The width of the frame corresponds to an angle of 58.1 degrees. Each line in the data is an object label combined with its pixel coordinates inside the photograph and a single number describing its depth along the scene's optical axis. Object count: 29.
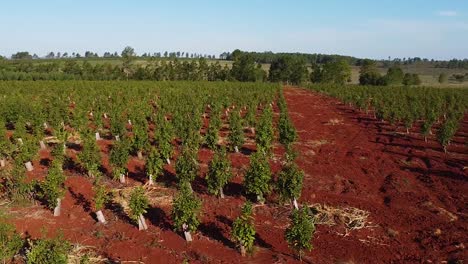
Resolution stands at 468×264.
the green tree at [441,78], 112.12
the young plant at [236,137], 22.45
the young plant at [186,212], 12.36
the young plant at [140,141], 20.23
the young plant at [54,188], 13.98
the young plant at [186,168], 16.12
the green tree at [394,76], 99.81
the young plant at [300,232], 11.30
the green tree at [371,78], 102.62
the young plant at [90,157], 17.27
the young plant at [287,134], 23.52
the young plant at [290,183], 14.59
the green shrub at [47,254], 8.99
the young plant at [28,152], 17.39
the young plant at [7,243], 9.52
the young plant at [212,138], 21.80
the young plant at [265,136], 21.84
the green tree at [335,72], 108.44
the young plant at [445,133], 24.25
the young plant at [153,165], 16.88
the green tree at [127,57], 115.44
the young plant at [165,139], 19.36
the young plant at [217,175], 15.45
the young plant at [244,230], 11.57
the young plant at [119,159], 17.03
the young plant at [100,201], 13.33
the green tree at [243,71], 109.22
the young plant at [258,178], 15.14
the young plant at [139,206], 12.80
